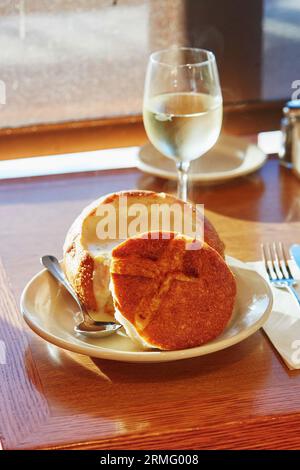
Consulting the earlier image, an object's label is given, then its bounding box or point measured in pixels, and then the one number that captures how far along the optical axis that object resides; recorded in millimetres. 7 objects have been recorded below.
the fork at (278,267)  976
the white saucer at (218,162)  1238
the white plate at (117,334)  839
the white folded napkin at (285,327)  877
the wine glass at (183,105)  1114
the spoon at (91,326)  878
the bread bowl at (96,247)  898
